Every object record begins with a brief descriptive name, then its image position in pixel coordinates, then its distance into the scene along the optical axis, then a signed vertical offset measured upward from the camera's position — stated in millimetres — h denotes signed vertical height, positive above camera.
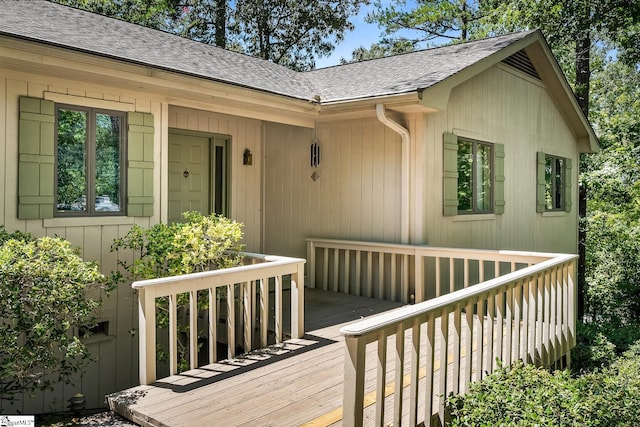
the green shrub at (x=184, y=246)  4984 -310
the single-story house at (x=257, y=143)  4875 +934
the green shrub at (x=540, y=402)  3025 -1152
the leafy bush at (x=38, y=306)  3590 -661
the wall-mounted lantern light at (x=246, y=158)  7828 +862
